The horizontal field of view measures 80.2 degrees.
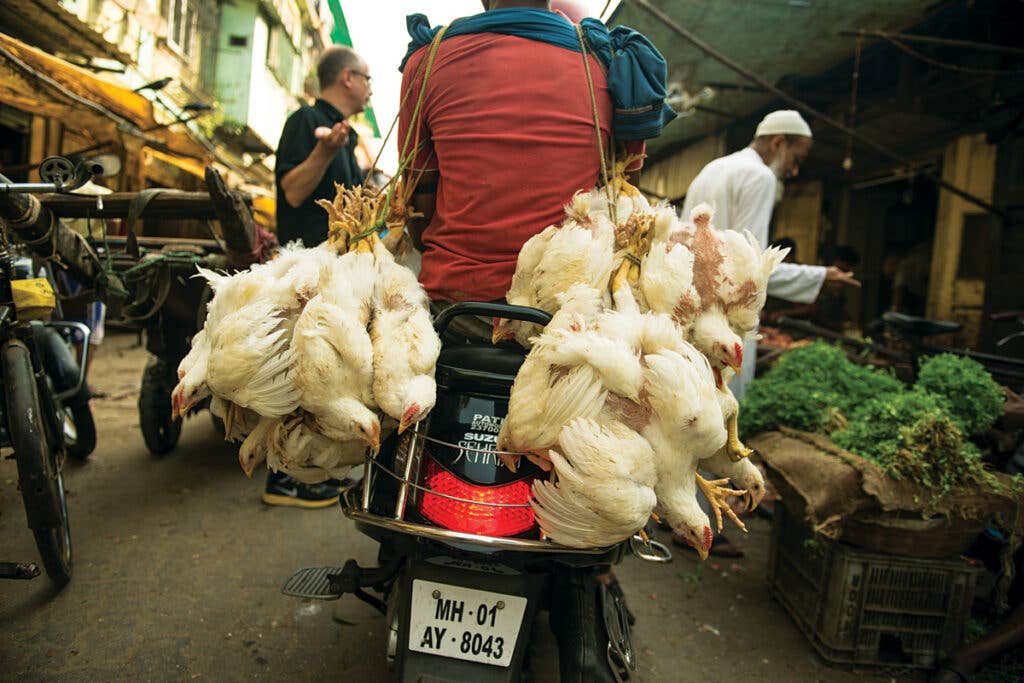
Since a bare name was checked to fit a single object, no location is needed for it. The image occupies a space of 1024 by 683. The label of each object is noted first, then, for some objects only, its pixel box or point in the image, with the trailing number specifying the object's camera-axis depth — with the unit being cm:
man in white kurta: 356
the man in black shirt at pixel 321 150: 340
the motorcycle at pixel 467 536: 151
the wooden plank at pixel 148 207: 295
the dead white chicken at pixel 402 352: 143
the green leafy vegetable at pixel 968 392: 283
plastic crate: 256
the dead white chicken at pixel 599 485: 124
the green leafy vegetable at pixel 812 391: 313
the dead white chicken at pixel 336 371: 142
